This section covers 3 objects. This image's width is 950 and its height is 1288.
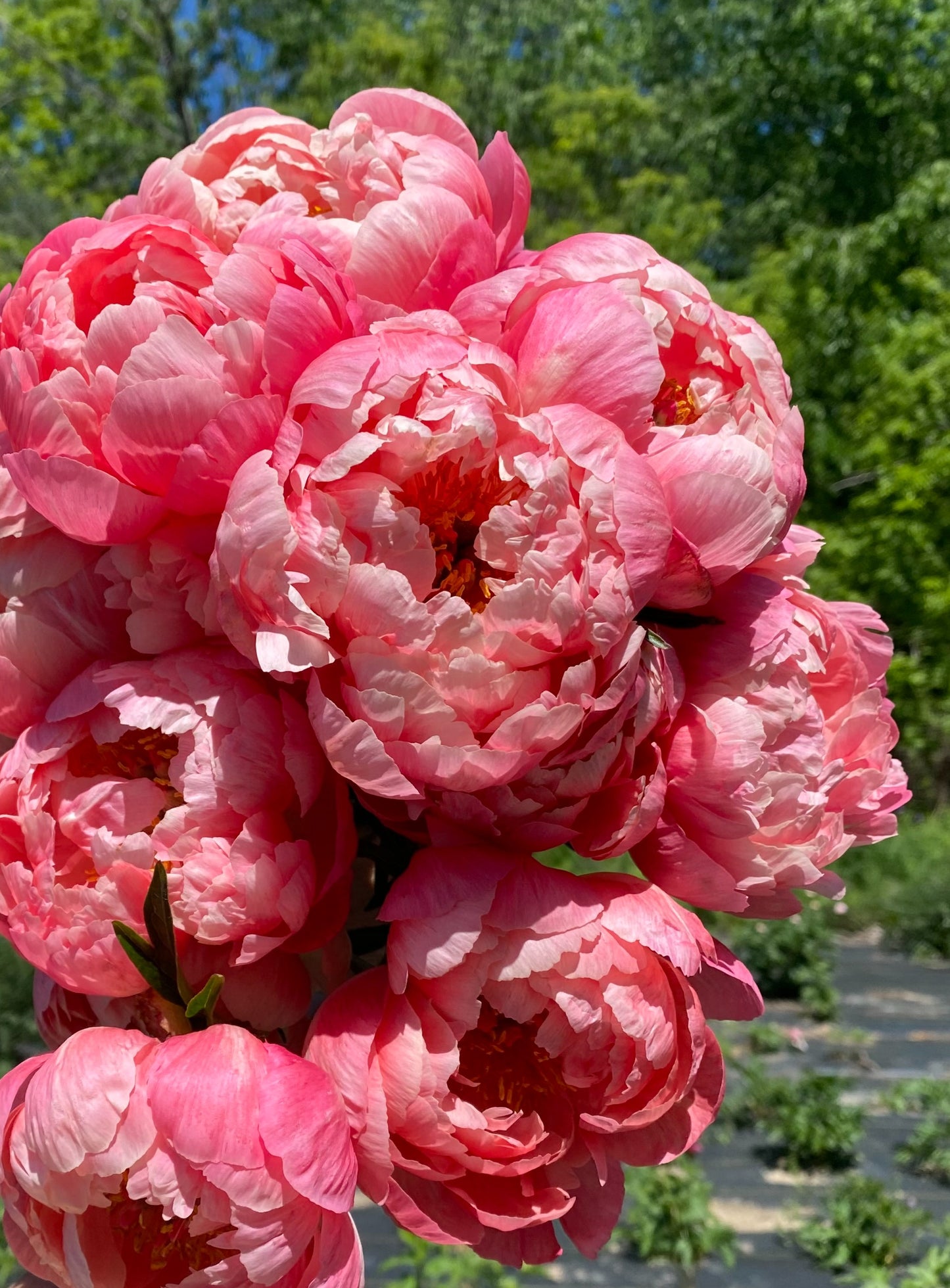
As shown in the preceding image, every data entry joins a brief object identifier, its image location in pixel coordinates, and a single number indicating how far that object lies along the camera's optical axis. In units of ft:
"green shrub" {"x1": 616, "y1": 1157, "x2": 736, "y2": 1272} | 8.89
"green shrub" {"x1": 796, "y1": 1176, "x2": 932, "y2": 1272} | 8.93
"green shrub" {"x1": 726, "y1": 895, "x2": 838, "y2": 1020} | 15.06
